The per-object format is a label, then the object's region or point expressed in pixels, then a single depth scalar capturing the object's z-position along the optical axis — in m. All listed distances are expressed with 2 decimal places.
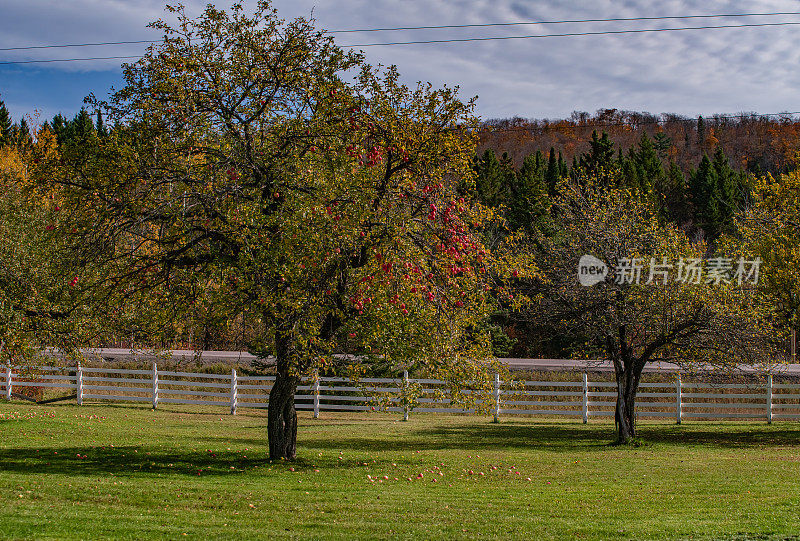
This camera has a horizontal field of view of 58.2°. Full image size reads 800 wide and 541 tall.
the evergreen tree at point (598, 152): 54.86
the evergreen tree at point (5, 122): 71.34
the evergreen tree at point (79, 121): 72.44
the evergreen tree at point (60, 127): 70.56
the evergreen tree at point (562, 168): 69.83
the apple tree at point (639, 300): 17.14
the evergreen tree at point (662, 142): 100.25
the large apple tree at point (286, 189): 11.40
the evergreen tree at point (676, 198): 70.44
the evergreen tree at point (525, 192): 54.24
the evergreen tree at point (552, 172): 65.49
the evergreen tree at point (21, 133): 58.95
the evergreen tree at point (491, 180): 56.88
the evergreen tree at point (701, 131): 125.88
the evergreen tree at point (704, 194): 65.50
